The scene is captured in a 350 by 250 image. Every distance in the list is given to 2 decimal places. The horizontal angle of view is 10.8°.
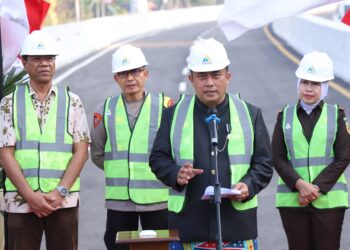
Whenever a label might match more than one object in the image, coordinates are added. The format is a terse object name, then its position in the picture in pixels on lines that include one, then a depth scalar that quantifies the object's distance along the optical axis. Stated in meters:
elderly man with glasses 13.19
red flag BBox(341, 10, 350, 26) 13.24
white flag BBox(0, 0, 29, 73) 14.16
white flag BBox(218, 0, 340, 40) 12.10
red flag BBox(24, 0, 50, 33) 15.01
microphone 9.64
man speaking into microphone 10.47
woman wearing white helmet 12.45
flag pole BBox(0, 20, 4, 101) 13.61
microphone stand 9.26
